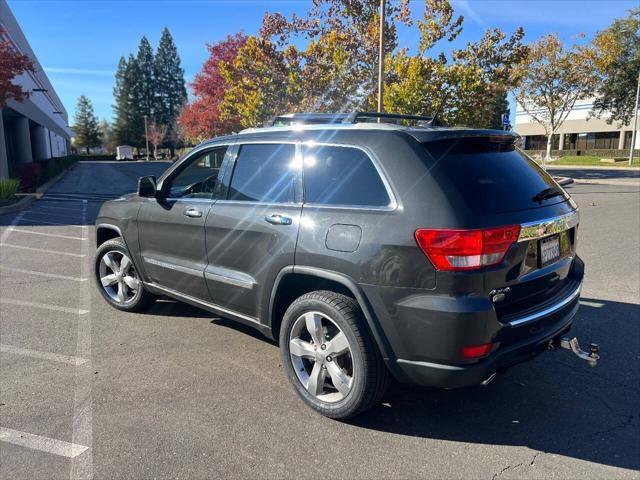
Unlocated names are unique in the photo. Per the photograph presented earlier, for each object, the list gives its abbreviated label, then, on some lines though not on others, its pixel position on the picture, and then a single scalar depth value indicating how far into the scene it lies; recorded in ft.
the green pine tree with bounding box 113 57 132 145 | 301.63
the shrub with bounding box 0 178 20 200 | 49.11
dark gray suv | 8.94
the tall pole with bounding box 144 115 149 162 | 287.75
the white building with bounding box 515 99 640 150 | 176.76
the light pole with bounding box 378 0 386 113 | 50.06
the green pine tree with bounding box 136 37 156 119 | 304.91
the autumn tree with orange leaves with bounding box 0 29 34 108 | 49.73
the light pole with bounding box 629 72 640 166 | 126.66
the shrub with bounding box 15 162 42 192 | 65.26
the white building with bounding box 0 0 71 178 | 80.69
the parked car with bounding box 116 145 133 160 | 262.47
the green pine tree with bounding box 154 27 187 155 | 310.04
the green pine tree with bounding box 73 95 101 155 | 314.96
